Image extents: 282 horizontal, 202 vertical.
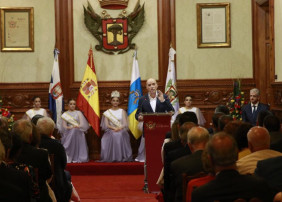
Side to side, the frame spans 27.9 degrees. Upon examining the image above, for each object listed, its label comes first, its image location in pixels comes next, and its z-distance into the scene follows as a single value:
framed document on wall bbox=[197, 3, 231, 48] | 12.22
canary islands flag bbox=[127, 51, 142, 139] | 11.55
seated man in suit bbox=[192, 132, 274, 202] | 3.05
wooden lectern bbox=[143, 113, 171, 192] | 8.15
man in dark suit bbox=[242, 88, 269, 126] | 9.87
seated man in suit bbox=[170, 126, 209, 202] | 4.16
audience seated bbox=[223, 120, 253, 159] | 4.59
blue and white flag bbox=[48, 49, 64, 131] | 11.60
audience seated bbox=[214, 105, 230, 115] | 8.26
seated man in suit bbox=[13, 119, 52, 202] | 4.80
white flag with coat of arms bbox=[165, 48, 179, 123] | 11.44
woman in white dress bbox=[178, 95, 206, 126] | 11.63
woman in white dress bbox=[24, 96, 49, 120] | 11.65
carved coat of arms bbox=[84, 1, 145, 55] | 12.21
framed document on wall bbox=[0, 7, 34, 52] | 12.27
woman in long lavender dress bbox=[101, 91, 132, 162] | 11.34
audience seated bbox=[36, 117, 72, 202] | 5.65
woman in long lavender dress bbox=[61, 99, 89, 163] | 11.41
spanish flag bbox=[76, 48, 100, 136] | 11.70
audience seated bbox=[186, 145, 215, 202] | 3.30
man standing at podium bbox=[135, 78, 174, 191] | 8.84
